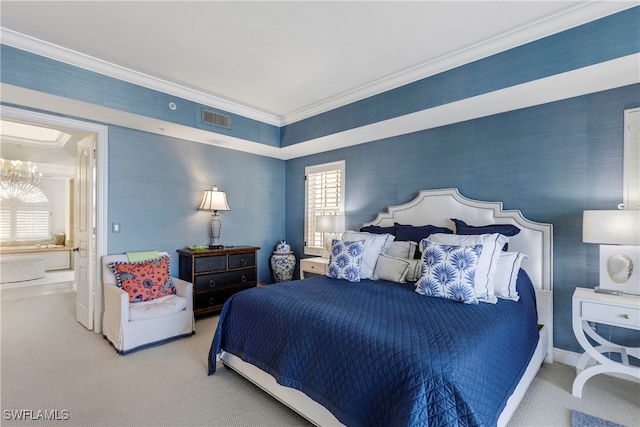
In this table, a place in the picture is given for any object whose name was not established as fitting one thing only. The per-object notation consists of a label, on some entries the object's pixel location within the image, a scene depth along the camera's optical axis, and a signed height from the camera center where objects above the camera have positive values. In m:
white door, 3.49 -0.23
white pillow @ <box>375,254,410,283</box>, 2.93 -0.54
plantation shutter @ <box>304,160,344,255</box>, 4.58 +0.24
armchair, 2.92 -1.03
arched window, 7.03 -0.04
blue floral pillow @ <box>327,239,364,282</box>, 2.99 -0.48
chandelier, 6.68 +0.65
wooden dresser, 3.82 -0.79
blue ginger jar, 4.83 -0.79
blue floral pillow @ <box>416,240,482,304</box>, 2.26 -0.45
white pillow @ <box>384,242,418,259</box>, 3.16 -0.38
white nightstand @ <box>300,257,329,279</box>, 4.06 -0.71
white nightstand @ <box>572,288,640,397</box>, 2.06 -0.72
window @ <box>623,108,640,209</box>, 2.42 +0.42
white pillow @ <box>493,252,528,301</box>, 2.41 -0.50
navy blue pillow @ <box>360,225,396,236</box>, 3.64 -0.21
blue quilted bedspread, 1.35 -0.74
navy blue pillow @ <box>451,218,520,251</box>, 2.81 -0.16
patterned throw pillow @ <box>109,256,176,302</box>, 3.22 -0.71
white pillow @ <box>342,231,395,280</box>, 3.09 -0.38
